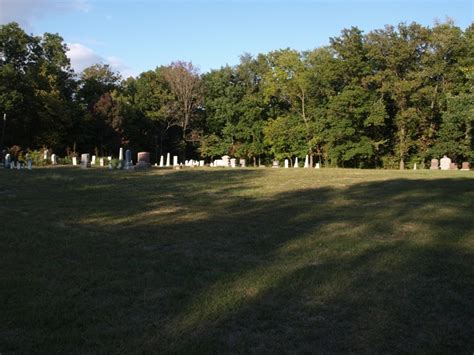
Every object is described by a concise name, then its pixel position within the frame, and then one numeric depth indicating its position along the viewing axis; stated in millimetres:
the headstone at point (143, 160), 29430
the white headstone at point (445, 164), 34156
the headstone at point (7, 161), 26839
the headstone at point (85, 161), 28484
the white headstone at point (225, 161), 37603
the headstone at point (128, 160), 27156
